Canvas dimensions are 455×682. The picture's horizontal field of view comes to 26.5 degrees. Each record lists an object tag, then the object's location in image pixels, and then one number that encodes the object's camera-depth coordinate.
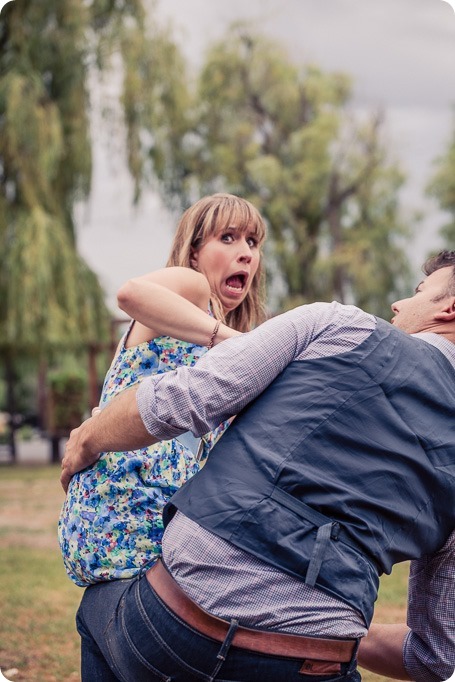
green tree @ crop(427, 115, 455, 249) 28.72
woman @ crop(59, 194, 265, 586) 2.06
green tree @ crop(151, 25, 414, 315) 26.02
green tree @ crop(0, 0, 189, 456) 17.55
